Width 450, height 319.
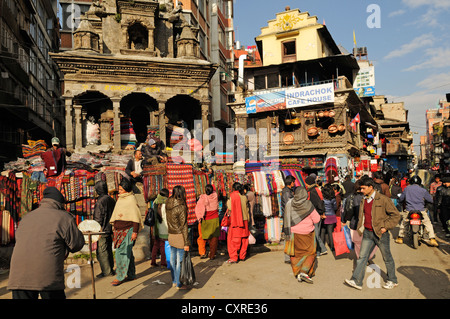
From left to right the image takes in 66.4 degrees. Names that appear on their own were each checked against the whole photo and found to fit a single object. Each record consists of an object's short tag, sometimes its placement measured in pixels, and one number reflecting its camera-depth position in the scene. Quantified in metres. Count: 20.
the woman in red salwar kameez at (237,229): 8.71
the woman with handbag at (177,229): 6.31
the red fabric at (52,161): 10.48
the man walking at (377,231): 6.00
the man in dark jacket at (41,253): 3.80
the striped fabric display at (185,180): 9.77
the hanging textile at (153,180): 9.66
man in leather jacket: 10.55
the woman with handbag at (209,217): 8.65
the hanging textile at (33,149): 15.34
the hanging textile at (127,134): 22.34
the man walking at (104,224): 7.18
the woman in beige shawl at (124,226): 6.69
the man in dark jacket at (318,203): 8.91
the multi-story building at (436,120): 87.76
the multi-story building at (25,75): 20.85
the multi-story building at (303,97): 25.27
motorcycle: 9.48
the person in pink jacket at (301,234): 6.73
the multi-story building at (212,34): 33.75
